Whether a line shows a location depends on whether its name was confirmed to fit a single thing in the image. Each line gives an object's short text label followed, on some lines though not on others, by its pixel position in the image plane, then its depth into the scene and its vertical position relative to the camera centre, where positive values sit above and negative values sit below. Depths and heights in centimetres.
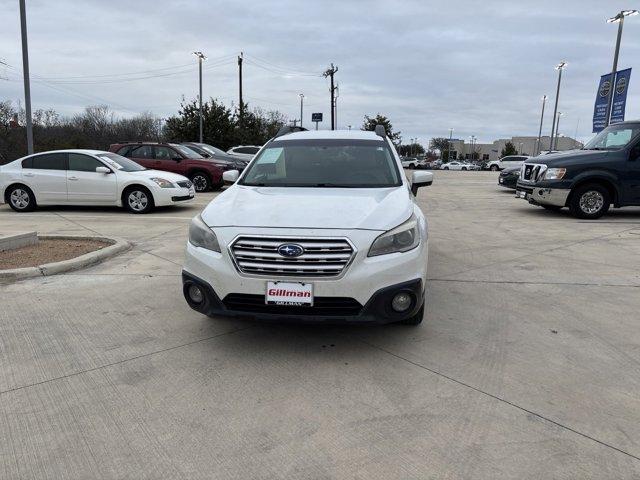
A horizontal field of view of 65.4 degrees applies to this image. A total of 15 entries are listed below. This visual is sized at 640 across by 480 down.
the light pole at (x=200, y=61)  3531 +648
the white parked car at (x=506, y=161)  4048 +27
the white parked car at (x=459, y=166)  7406 -59
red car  1583 -27
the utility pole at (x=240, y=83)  4180 +605
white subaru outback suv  351 -73
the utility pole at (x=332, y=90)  5262 +711
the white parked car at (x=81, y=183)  1145 -80
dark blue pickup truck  1048 -18
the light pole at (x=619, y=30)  2319 +645
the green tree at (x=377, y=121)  6581 +506
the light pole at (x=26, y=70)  1772 +272
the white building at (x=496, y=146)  11471 +460
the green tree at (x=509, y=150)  10909 +312
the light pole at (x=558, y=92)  4103 +620
